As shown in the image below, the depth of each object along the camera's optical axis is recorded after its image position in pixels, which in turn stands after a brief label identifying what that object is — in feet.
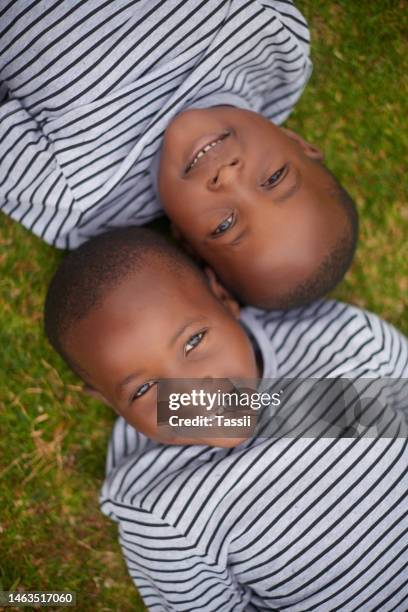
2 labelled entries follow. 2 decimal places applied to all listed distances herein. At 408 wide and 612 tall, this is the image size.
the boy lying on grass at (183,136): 4.95
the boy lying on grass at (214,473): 4.91
